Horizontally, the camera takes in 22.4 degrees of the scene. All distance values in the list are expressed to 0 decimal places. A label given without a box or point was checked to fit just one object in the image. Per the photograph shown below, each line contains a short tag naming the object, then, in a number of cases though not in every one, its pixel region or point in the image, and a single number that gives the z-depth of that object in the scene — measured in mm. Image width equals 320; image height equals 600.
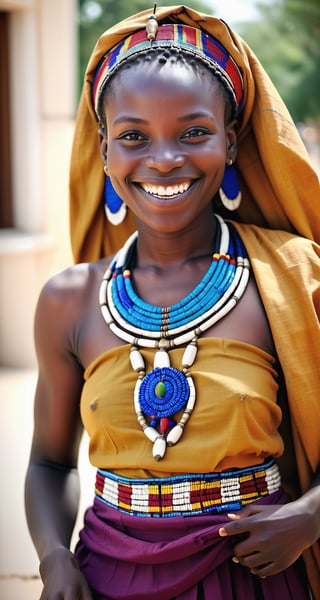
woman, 1981
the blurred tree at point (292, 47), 30109
